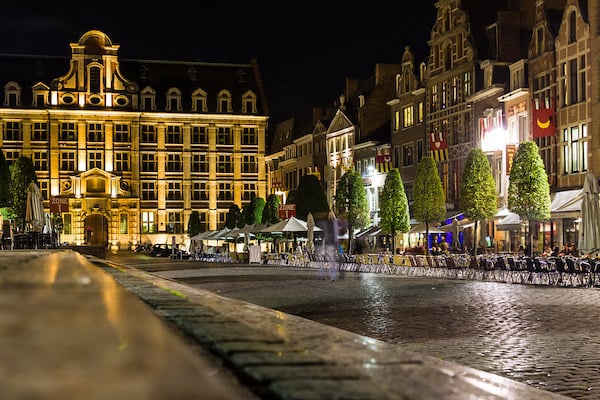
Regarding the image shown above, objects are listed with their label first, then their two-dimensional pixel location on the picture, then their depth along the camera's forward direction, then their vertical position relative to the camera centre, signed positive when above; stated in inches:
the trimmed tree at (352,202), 2281.0 +84.7
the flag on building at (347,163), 3292.3 +271.9
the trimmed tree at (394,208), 2000.5 +58.2
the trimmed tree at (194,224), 4106.1 +59.5
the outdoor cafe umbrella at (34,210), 1390.3 +46.6
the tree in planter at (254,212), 3102.9 +86.8
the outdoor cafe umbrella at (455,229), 1856.5 +8.0
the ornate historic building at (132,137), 4163.4 +494.3
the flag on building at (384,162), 2864.2 +233.2
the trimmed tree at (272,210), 2787.9 +81.6
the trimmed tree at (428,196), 1940.2 +82.0
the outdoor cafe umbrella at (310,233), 2063.2 +4.8
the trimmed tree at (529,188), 1497.3 +74.2
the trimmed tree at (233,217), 3478.1 +77.0
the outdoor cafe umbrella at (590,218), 1091.9 +16.0
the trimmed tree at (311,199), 2448.3 +99.8
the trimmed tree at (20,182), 3134.8 +208.6
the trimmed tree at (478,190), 1707.7 +82.4
